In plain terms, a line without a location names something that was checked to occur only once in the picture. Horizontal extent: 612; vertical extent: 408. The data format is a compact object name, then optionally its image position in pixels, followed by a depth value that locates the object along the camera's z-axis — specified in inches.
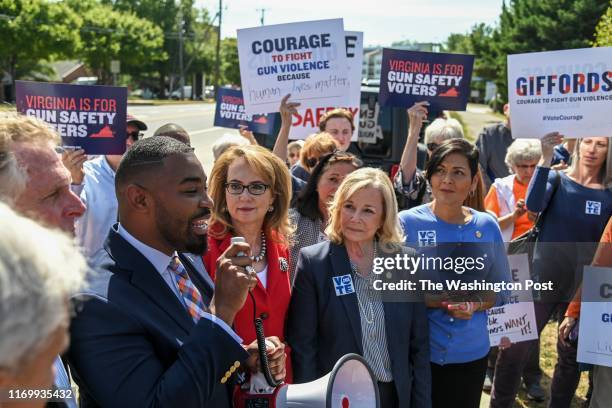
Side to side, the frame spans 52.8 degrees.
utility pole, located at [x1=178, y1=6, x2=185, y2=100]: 2887.6
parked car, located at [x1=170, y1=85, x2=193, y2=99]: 3206.0
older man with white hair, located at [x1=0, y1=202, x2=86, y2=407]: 39.0
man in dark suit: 65.9
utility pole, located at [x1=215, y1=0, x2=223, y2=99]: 2807.8
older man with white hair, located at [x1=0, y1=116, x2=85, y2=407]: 74.2
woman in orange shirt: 202.1
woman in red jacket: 115.3
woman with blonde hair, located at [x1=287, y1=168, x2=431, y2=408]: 116.0
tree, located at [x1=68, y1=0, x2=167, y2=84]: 2224.4
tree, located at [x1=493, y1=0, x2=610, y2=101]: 1435.8
